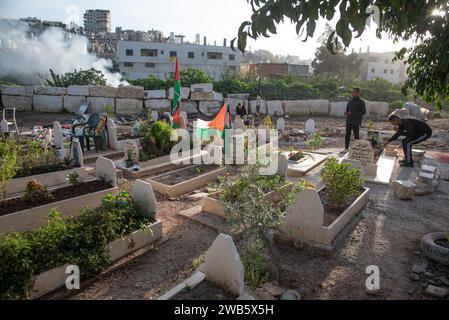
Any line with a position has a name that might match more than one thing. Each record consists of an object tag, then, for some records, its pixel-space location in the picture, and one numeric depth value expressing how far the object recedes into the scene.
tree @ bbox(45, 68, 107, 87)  18.81
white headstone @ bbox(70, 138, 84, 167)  7.48
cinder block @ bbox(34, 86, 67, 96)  17.30
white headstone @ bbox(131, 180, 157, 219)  5.27
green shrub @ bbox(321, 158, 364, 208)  5.82
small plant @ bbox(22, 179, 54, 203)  5.70
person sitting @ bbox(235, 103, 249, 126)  16.08
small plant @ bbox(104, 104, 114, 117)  13.32
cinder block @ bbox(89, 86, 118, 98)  17.19
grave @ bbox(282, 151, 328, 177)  8.63
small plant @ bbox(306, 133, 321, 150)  11.02
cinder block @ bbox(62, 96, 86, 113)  17.33
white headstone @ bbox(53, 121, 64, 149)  9.55
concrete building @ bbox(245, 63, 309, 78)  47.78
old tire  4.47
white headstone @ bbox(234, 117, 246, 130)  11.79
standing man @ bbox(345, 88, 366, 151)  10.11
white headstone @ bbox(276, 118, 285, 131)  14.05
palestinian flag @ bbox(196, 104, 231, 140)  9.21
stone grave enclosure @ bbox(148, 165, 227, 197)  7.29
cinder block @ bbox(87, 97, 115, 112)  17.17
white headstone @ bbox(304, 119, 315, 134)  13.68
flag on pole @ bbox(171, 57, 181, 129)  10.00
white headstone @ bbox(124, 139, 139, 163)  8.59
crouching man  8.90
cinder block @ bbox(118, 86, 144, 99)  17.59
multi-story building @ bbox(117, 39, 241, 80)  44.81
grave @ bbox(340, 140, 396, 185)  8.25
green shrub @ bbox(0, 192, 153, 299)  3.58
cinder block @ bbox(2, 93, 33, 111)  17.17
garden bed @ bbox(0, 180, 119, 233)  5.19
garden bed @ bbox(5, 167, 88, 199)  6.48
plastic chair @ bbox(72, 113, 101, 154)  9.88
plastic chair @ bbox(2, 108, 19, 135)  10.84
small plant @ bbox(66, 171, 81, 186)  6.50
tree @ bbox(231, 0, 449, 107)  2.27
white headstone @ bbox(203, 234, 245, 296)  3.57
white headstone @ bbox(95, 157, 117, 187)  6.70
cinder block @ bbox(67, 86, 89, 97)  17.25
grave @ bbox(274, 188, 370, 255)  4.88
